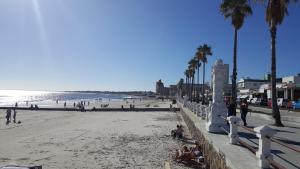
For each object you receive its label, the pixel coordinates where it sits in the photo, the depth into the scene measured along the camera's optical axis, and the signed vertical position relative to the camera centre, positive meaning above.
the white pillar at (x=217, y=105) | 6.64 -0.38
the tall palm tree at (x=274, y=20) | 10.38 +4.18
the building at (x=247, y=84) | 49.46 +2.89
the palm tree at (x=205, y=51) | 37.68 +8.35
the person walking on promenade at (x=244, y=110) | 9.60 -0.78
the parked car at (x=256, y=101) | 29.61 -0.95
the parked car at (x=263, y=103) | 27.36 -1.11
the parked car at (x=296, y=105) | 20.42 -0.96
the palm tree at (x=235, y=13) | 15.67 +6.75
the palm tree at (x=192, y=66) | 45.84 +6.82
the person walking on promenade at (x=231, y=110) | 9.43 -0.77
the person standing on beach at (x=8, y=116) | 21.23 -3.03
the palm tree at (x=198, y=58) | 38.98 +7.36
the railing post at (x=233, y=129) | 4.69 -0.86
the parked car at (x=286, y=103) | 22.65 -0.94
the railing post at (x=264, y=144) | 3.03 -0.79
